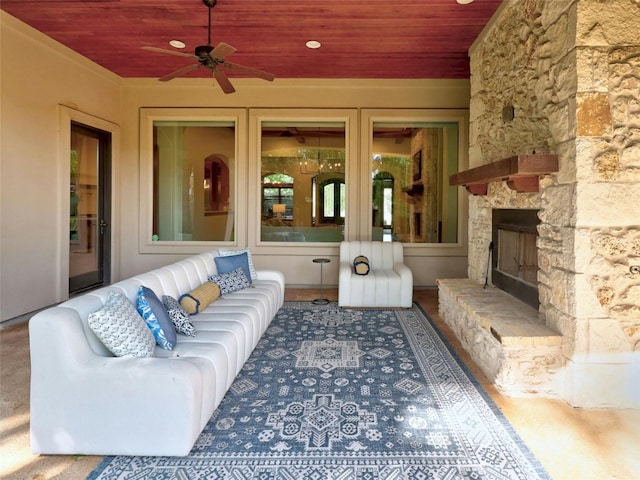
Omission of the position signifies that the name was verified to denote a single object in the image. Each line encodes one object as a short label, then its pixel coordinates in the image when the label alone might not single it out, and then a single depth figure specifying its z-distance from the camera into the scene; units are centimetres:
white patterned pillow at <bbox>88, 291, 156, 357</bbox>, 202
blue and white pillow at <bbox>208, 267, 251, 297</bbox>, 388
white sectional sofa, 188
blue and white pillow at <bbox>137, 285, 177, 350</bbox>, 237
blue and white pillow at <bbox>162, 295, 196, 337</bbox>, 263
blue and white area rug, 189
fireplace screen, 334
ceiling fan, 338
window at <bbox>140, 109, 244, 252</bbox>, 630
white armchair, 488
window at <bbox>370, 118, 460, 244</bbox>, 620
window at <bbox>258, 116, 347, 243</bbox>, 627
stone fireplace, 247
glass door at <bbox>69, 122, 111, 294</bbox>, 532
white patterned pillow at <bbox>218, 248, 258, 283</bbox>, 444
